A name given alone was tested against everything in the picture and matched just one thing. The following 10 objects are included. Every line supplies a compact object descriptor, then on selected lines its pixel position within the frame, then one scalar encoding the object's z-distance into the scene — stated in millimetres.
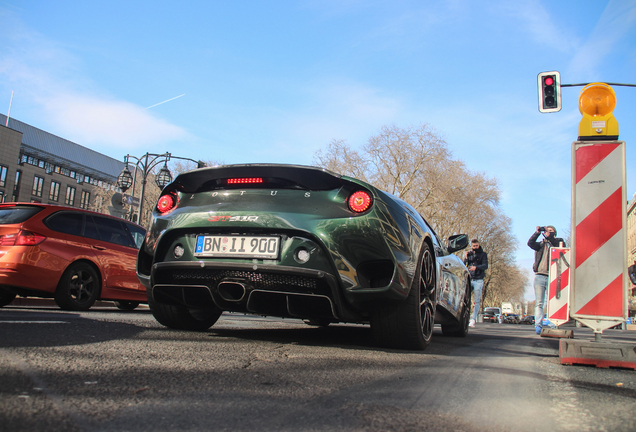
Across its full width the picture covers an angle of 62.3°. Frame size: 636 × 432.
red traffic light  12742
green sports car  3467
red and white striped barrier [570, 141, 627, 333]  3713
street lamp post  21156
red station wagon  6684
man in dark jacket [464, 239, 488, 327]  11000
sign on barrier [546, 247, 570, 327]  8234
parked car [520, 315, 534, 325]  56275
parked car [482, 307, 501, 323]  50972
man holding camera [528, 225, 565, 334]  8992
